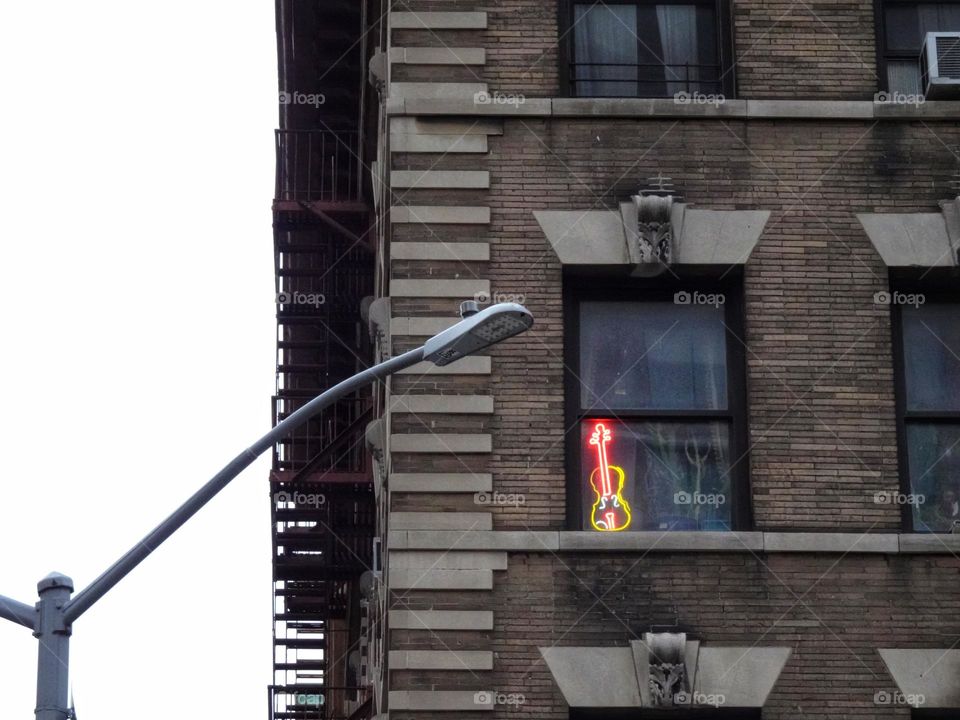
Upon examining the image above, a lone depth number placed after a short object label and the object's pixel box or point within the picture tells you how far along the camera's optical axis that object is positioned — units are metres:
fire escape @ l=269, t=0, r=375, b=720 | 25.33
